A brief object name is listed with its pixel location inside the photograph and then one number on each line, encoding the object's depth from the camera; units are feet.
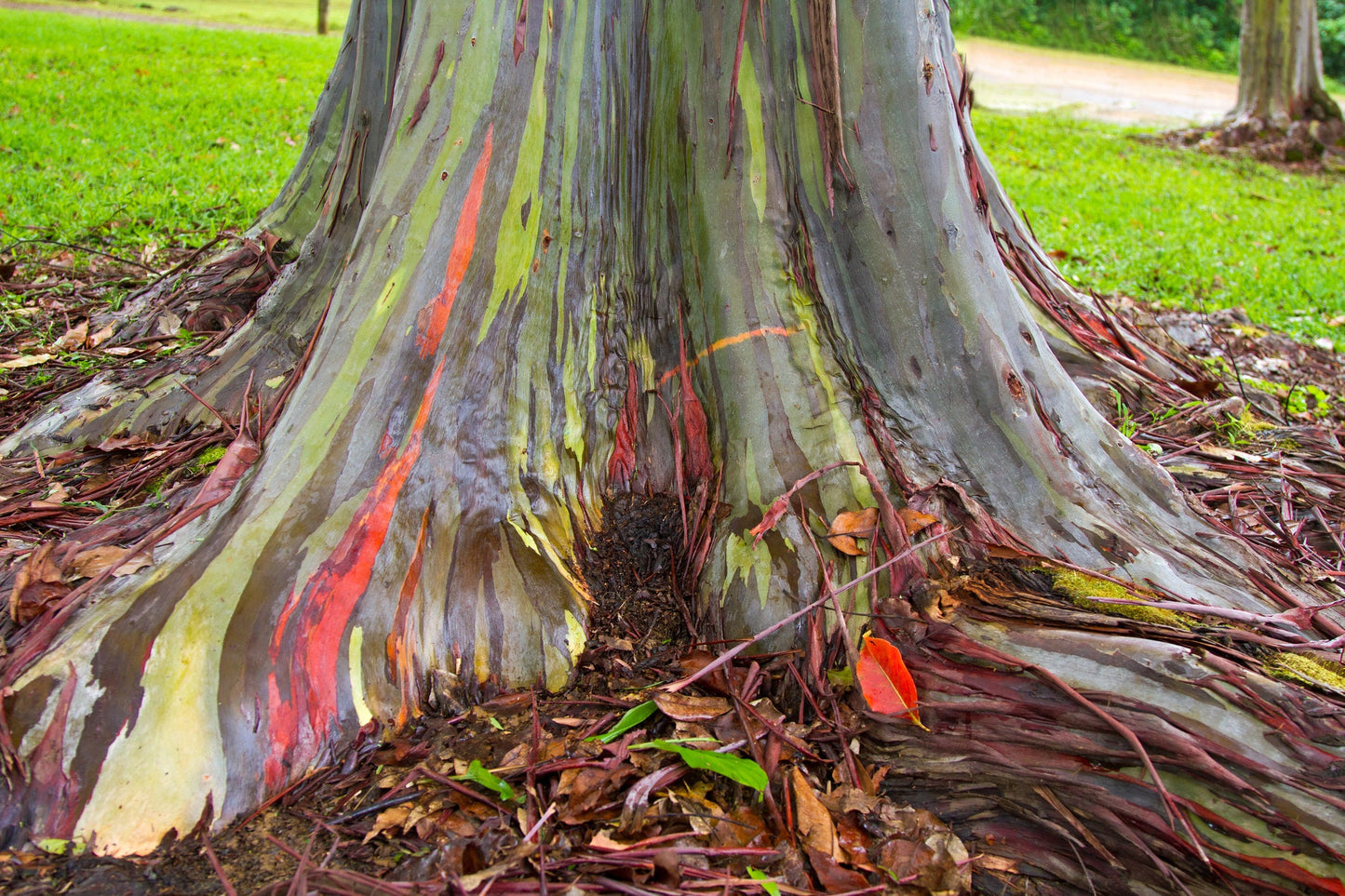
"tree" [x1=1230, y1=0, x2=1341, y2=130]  37.19
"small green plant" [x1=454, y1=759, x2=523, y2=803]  5.41
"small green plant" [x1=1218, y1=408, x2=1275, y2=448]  10.29
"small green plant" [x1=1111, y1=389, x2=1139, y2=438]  9.97
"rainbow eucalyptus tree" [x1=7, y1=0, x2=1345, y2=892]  5.21
